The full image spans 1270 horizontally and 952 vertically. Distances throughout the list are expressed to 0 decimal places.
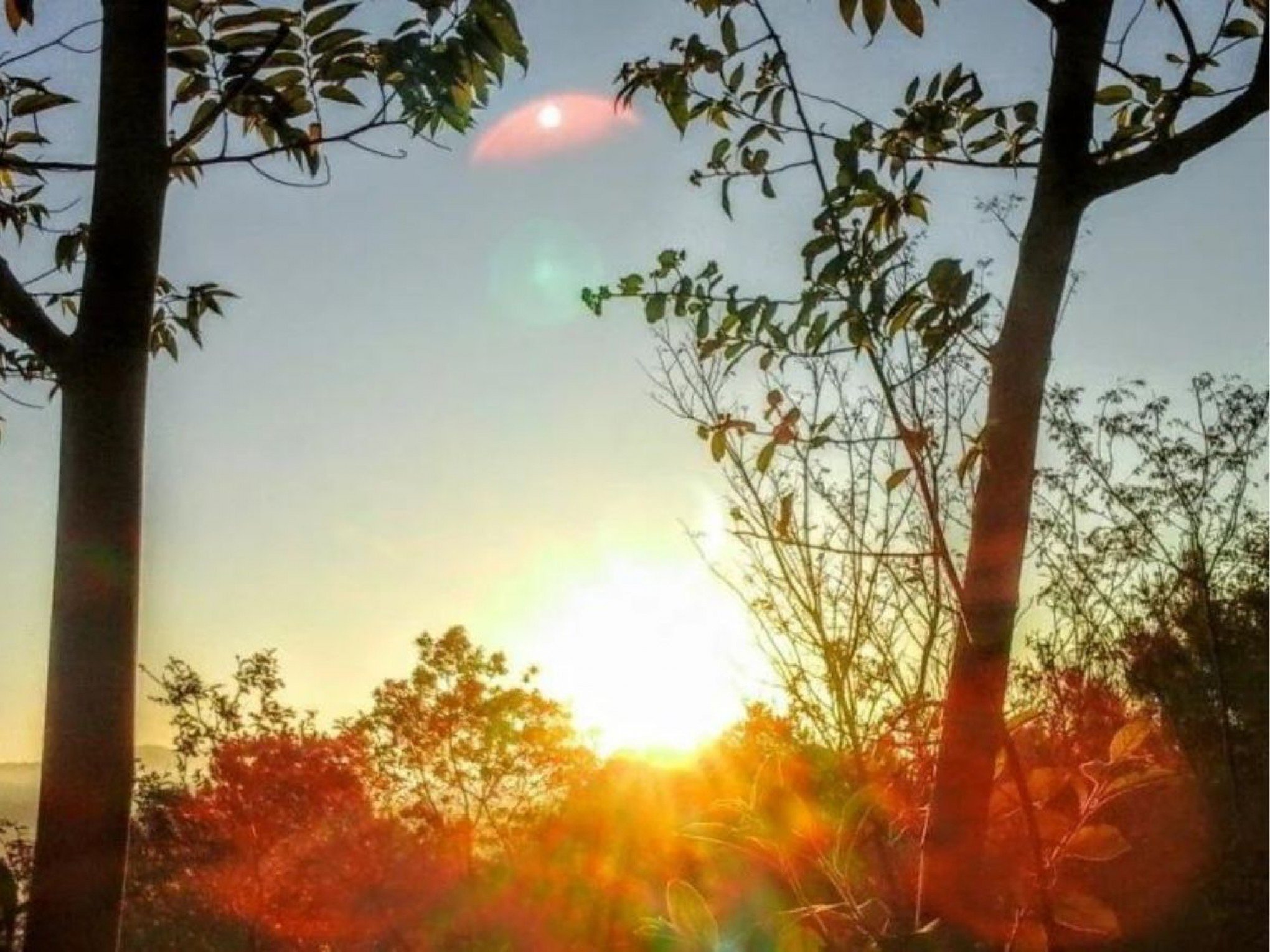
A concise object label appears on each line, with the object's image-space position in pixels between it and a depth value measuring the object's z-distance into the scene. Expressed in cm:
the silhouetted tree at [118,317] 150
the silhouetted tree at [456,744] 2198
